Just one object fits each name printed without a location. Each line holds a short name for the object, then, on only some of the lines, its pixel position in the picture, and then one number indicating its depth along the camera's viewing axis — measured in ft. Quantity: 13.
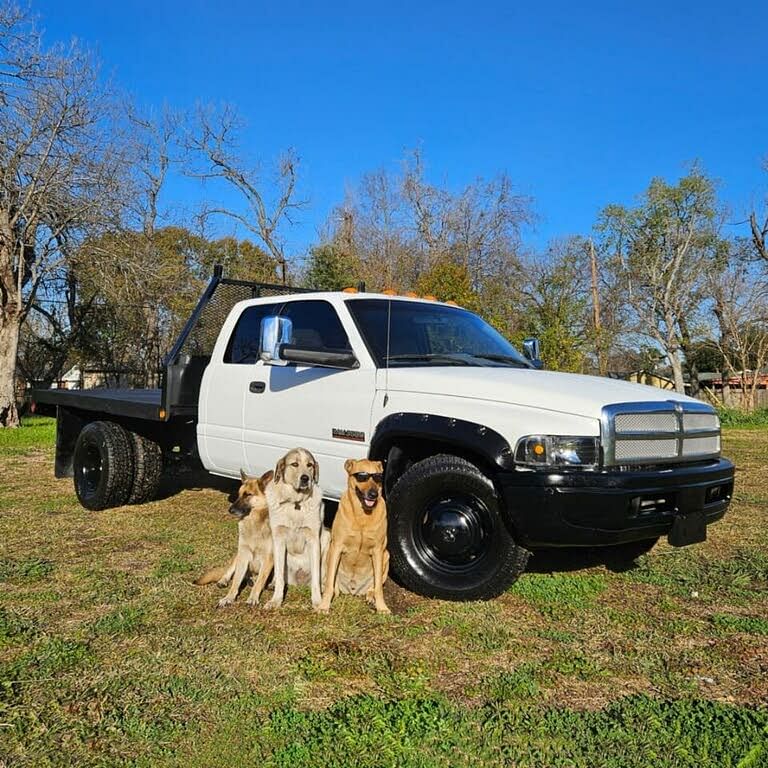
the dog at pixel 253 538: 14.01
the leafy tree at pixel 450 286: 55.16
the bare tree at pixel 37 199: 53.62
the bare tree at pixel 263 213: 88.58
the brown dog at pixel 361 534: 13.12
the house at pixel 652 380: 120.52
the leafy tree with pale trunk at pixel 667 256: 109.19
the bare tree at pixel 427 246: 93.15
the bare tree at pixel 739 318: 84.33
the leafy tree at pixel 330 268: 83.46
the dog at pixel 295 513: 13.71
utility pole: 63.87
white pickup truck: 12.21
